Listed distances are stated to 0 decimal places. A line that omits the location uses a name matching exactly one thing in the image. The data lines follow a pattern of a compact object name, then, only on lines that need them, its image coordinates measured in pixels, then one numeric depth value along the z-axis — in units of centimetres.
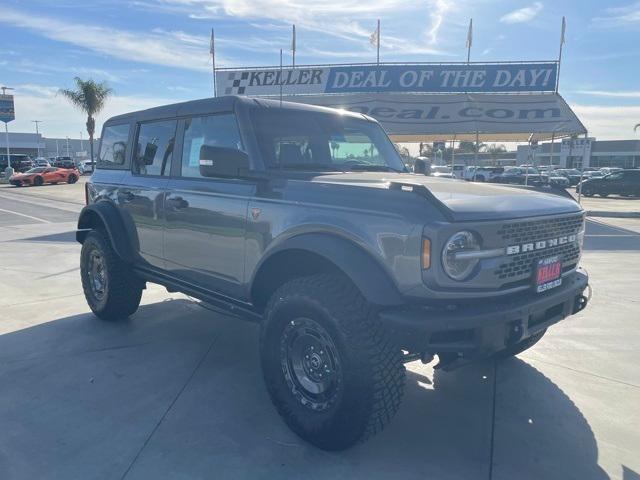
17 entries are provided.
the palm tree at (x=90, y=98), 4172
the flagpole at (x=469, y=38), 1869
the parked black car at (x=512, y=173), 2692
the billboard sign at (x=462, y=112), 1734
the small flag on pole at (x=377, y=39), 1930
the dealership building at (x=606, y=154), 7088
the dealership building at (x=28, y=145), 8162
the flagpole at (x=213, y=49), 1717
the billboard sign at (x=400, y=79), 1777
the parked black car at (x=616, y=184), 2741
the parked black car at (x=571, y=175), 3856
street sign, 4625
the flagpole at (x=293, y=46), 1870
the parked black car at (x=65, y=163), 4502
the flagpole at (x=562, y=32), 1695
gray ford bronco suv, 255
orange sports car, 3064
